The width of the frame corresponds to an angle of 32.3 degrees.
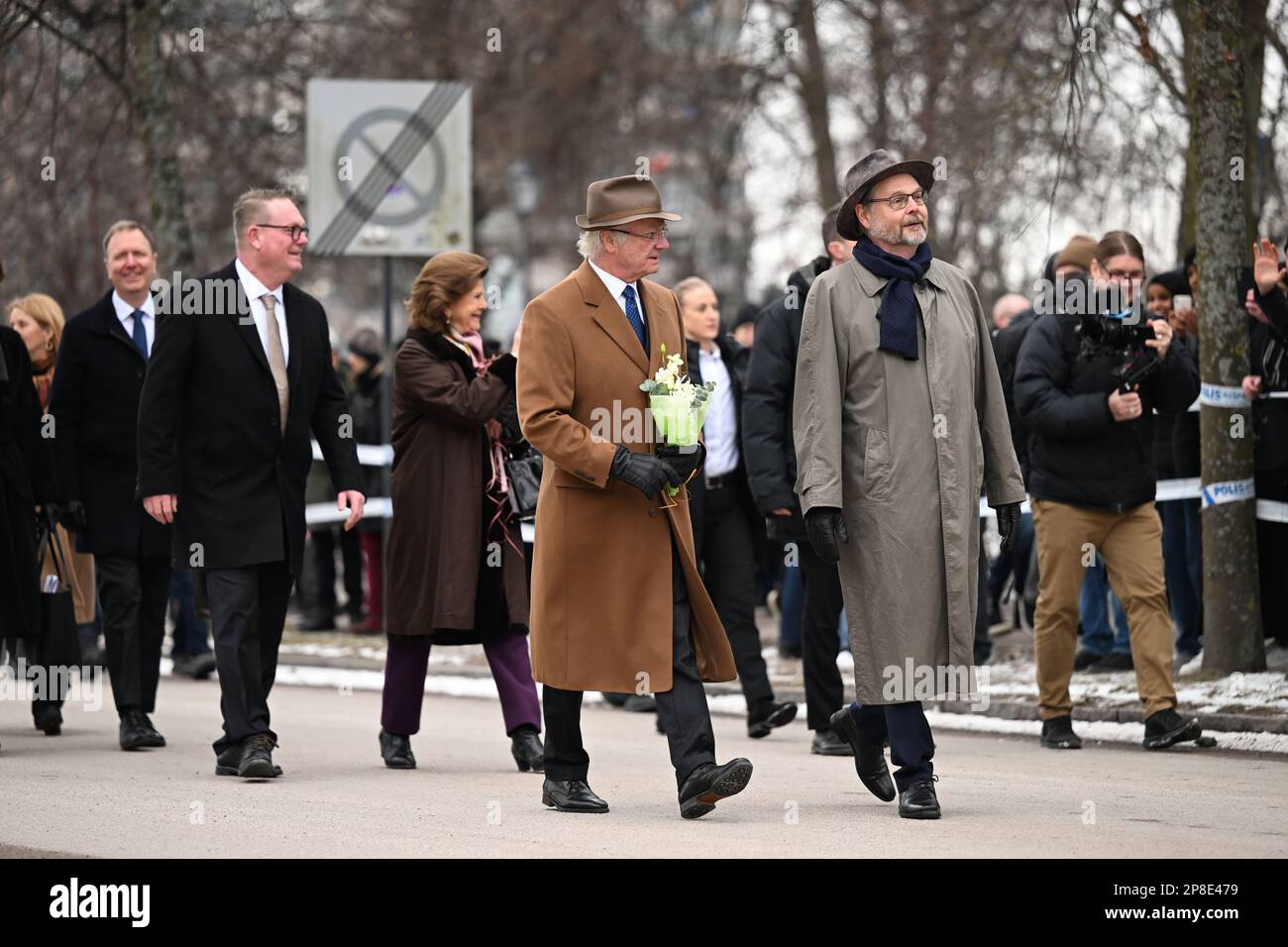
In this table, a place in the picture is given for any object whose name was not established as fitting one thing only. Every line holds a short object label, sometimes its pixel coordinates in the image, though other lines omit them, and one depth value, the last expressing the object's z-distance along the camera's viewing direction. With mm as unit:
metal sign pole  17359
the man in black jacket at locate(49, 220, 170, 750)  10523
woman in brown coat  9562
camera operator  9883
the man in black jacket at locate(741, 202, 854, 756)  9930
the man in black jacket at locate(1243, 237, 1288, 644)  11648
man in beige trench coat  7816
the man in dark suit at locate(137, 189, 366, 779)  9055
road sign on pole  17328
